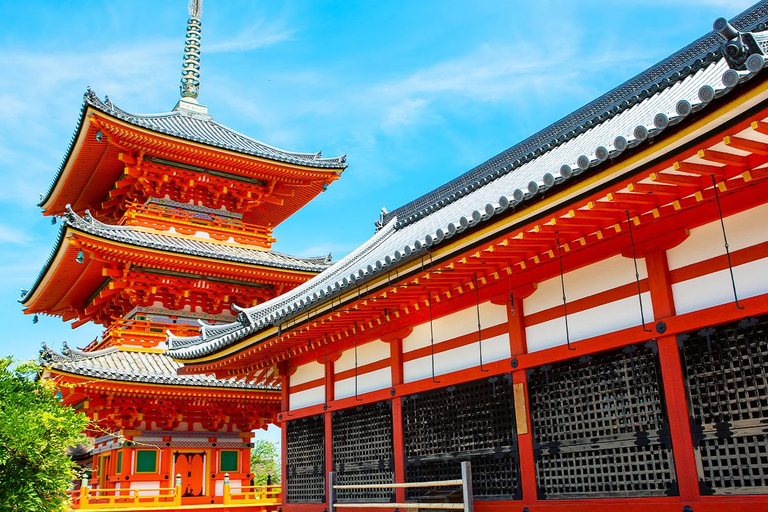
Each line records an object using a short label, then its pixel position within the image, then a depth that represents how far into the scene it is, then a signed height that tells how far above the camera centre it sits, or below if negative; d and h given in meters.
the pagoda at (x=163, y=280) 16.39 +5.16
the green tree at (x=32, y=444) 7.38 +0.35
